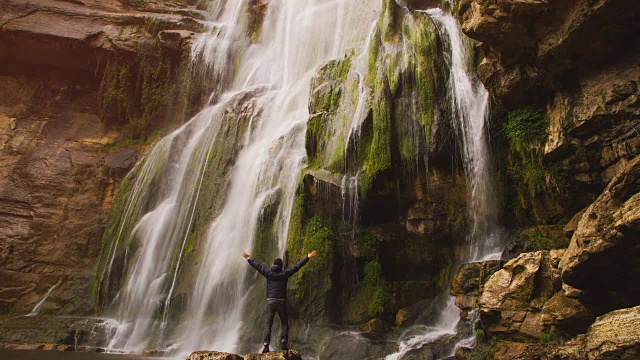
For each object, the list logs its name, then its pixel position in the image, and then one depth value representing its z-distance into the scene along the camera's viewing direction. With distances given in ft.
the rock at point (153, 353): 38.82
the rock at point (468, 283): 31.64
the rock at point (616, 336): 17.16
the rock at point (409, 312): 37.35
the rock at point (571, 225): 32.92
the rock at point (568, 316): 22.62
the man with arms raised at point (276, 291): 26.89
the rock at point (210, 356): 22.63
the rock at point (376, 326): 36.51
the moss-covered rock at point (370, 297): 38.01
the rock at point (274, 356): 22.45
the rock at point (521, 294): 25.84
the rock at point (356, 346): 31.22
